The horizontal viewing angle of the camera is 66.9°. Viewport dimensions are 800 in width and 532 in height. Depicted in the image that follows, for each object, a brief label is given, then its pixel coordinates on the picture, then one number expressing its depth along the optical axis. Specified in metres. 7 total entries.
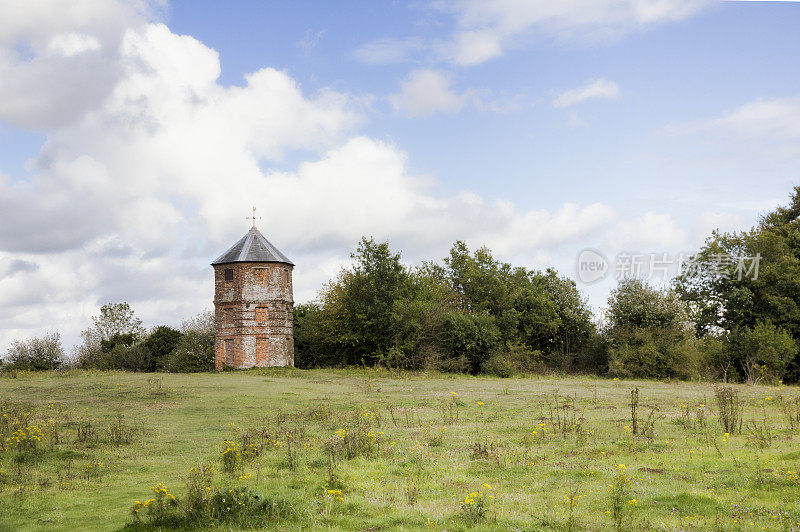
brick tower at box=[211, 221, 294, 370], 46.25
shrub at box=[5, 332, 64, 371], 55.34
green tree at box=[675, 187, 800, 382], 40.97
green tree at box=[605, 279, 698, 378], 37.44
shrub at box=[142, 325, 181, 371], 56.25
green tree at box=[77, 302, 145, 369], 59.16
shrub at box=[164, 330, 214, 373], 52.03
